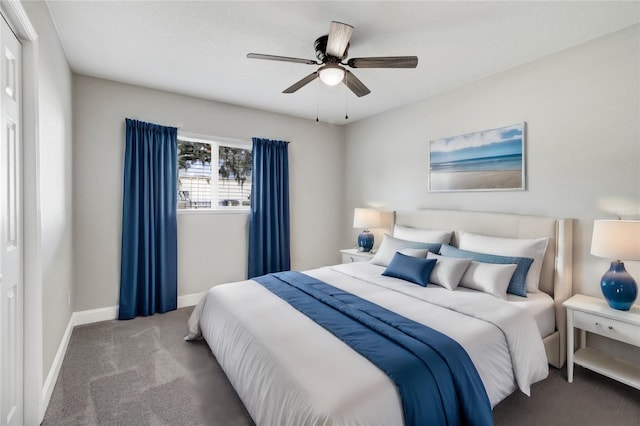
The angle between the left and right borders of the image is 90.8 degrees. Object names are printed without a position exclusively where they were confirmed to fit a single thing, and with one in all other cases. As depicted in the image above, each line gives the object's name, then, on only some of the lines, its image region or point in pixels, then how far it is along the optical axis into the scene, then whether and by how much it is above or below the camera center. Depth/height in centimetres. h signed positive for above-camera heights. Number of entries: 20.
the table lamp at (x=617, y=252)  207 -30
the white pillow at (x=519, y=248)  261 -34
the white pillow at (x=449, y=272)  264 -53
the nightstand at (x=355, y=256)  406 -61
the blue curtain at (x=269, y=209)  428 +0
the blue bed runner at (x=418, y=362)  140 -73
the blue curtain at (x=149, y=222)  346 -13
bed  137 -75
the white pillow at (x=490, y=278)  246 -55
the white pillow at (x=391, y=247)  322 -40
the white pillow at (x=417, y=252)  305 -42
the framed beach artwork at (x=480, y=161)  302 +51
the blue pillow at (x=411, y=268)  274 -53
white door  150 -11
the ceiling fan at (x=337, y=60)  207 +106
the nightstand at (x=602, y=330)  209 -84
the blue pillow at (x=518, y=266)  252 -46
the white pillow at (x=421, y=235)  333 -28
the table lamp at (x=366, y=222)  421 -17
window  397 +47
